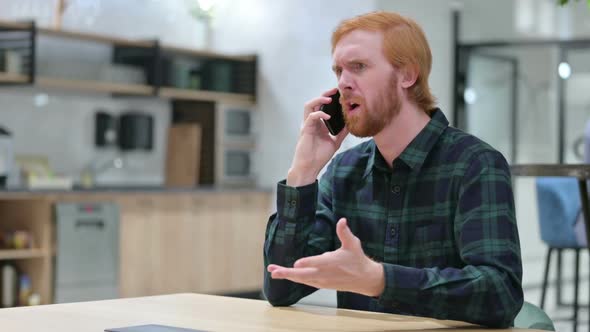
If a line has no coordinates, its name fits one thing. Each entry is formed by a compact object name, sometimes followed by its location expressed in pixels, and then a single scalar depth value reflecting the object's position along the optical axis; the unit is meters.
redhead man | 1.71
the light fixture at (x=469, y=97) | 7.65
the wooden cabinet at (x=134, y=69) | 6.63
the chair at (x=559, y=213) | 5.26
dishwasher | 6.28
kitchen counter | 6.10
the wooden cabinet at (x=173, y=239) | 6.30
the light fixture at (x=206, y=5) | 8.06
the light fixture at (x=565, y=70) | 7.21
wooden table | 1.44
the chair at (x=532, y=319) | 1.71
